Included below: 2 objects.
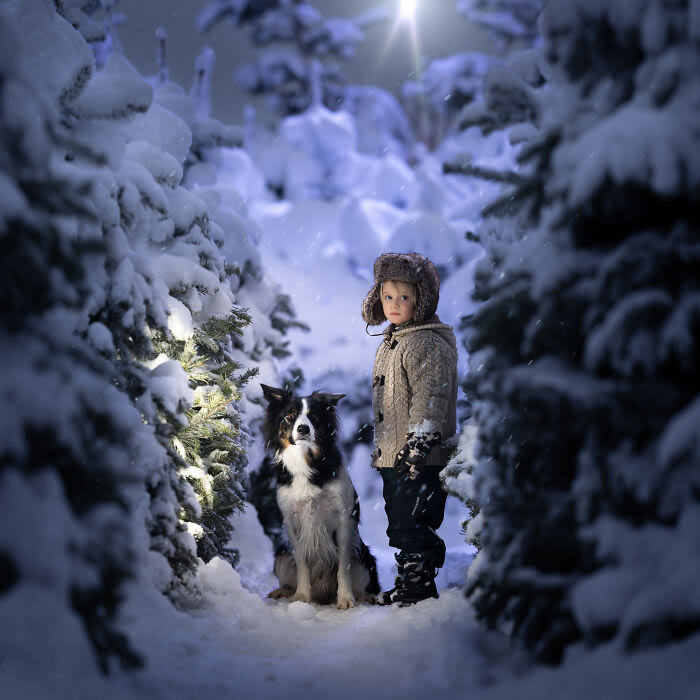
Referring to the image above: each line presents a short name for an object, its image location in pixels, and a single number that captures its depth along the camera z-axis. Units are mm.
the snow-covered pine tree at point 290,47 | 17875
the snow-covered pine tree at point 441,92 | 23078
